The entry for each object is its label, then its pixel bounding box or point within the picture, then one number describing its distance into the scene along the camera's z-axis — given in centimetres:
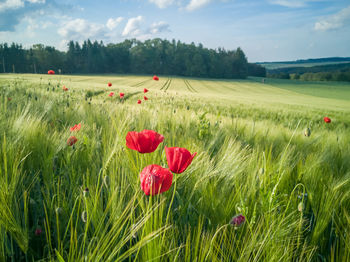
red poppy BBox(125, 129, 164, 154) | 68
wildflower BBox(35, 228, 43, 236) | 59
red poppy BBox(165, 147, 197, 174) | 61
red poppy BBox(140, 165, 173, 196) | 52
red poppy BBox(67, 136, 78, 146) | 87
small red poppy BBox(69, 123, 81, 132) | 99
